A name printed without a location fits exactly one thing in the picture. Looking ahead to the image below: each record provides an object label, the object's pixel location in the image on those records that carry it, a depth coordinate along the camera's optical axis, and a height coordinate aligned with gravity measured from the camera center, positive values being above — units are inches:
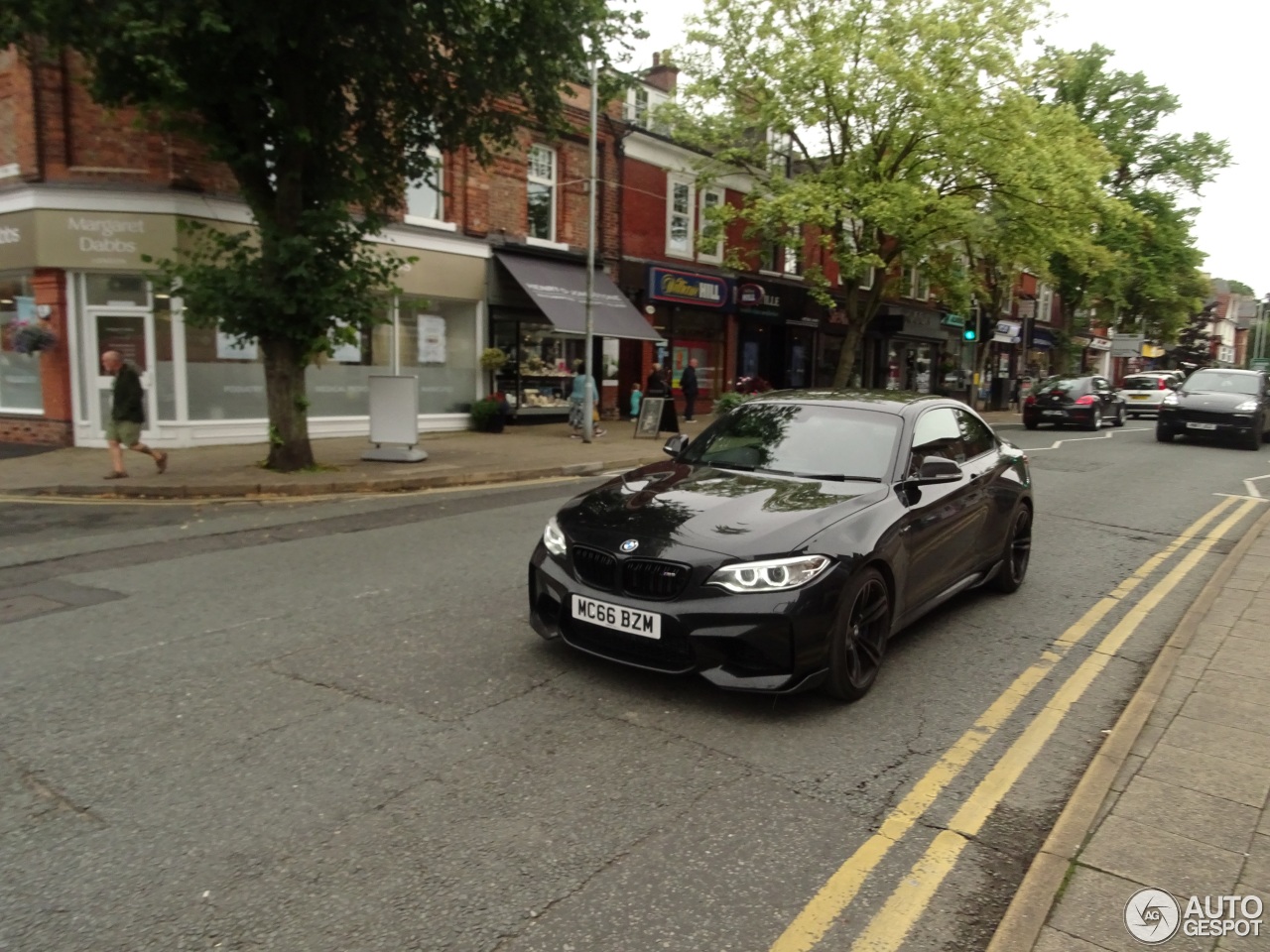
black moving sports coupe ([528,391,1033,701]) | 161.3 -34.4
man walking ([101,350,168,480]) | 455.8 -25.5
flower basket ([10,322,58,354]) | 569.6 +13.4
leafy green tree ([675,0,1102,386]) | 754.8 +235.1
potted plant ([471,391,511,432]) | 736.3 -37.7
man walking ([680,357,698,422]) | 852.6 -14.7
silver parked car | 1224.2 -14.1
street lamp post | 642.8 +49.1
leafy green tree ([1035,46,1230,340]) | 1478.8 +363.8
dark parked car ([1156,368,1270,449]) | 752.3 -22.9
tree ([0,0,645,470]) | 407.5 +140.2
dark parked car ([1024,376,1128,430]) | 944.9 -25.4
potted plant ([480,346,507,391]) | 740.0 +8.3
